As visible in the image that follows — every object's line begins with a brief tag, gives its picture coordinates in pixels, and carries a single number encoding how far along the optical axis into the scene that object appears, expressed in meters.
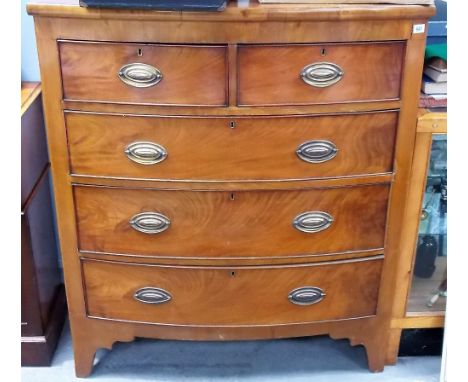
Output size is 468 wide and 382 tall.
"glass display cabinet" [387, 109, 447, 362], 1.54
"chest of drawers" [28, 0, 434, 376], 1.35
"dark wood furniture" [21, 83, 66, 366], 1.68
